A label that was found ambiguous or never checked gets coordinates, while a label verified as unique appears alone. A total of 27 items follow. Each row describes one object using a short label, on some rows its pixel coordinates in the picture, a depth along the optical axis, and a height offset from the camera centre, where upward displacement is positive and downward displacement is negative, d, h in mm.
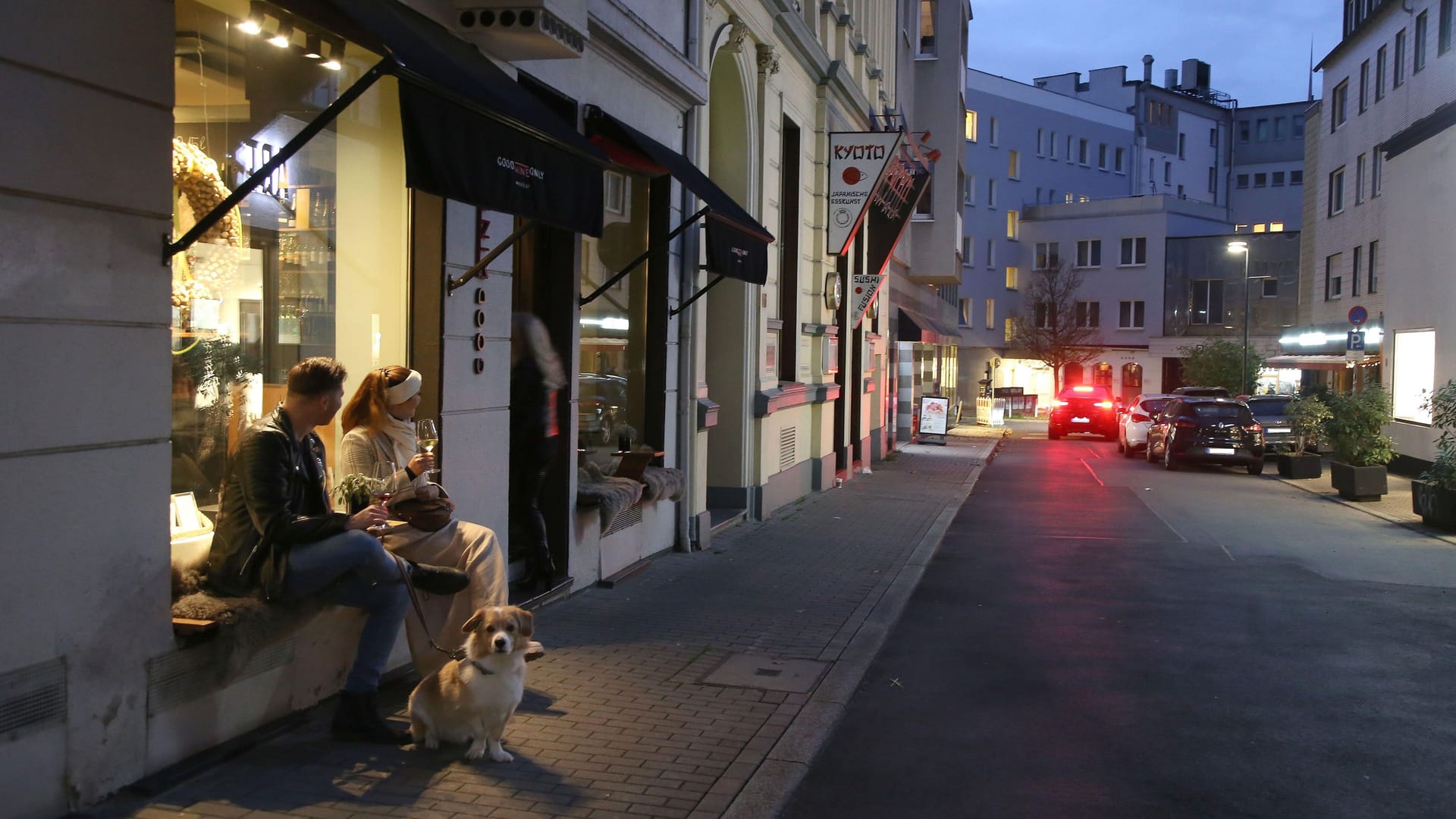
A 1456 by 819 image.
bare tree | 59031 +2073
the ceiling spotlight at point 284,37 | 6141 +1602
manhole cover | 6984 -1826
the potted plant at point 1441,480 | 14641 -1323
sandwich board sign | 31703 -1379
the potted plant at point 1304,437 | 21188 -1226
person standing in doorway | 8570 -504
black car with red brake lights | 36562 -1443
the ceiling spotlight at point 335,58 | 6477 +1581
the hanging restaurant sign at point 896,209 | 21156 +2708
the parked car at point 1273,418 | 26906 -1081
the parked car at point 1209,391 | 31453 -605
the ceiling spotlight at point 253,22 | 5871 +1614
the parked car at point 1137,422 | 28781 -1279
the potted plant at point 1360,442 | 18641 -1090
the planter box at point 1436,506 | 14570 -1611
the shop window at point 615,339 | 10062 +184
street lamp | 41000 -362
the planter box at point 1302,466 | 22828 -1791
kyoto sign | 18094 +2823
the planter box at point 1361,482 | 18562 -1694
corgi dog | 5152 -1412
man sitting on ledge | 5129 -781
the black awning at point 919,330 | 30094 +903
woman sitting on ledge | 6035 -861
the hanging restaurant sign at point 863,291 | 21094 +1264
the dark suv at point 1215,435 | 24281 -1317
